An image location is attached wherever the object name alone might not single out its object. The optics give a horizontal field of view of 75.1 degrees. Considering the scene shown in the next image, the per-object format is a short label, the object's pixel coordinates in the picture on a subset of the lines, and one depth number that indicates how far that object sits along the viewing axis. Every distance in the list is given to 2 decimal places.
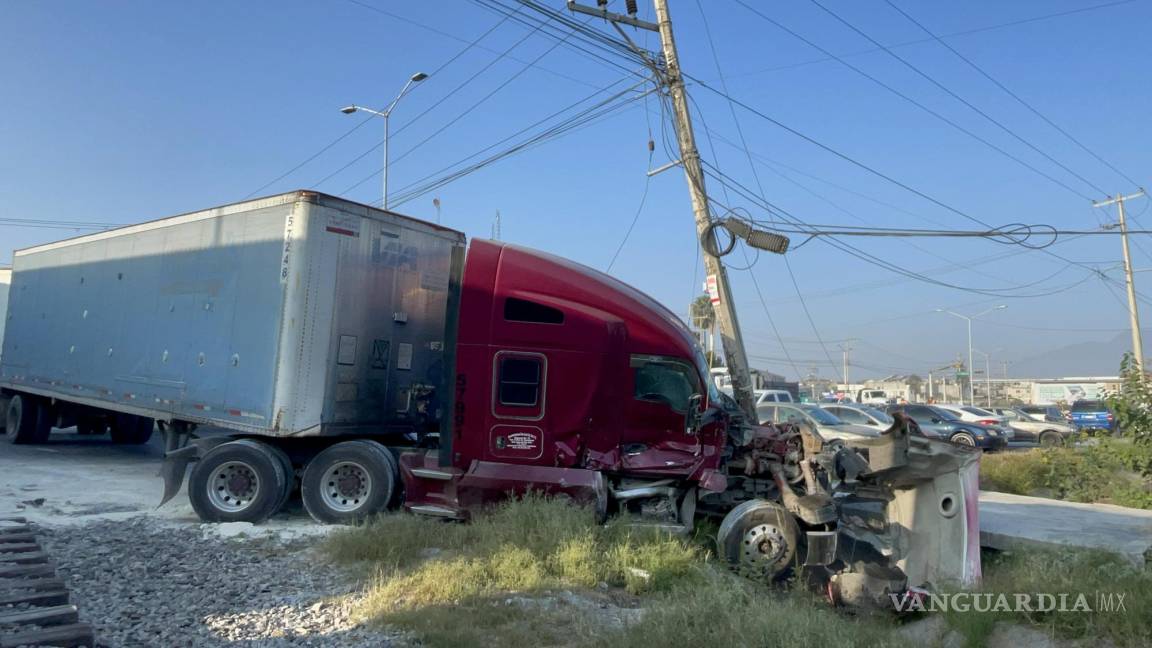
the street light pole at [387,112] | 21.23
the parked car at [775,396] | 27.02
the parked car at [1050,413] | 33.84
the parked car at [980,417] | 26.77
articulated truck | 7.86
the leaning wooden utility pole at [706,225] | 11.59
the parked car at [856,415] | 20.08
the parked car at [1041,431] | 27.39
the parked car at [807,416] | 16.79
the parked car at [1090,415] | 28.25
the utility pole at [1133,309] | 32.56
